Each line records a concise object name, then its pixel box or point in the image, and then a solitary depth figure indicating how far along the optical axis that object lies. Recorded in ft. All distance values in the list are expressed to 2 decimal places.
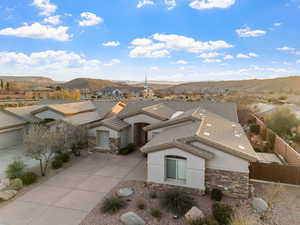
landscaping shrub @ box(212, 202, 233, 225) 24.90
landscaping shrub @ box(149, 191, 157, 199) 31.89
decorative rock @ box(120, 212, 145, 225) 25.09
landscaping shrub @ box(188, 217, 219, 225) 23.72
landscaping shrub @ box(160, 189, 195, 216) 27.78
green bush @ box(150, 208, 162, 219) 26.88
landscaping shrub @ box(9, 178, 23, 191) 34.34
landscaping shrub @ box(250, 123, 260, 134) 77.30
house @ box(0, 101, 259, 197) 32.19
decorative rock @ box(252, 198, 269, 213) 28.50
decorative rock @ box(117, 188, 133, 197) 32.23
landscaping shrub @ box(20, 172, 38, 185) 36.63
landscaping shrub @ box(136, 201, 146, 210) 28.75
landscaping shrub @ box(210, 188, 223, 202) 31.04
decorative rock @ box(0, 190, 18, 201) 31.17
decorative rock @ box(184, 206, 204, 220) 25.59
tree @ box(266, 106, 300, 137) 65.31
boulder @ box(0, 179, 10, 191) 35.09
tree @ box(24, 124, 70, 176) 38.09
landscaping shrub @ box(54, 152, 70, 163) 46.72
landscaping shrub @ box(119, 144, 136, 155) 53.85
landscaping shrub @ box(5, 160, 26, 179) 37.85
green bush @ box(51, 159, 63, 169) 44.14
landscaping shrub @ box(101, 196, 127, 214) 28.07
